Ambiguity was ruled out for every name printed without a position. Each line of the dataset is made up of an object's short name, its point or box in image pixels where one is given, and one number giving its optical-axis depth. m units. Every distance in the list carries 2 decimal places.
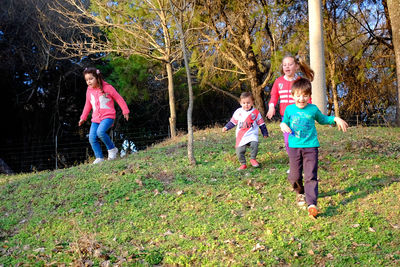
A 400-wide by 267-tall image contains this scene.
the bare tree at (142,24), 10.74
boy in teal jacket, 4.68
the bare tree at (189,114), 6.95
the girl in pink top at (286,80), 5.96
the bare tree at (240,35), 14.63
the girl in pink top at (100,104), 7.97
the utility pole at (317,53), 10.64
